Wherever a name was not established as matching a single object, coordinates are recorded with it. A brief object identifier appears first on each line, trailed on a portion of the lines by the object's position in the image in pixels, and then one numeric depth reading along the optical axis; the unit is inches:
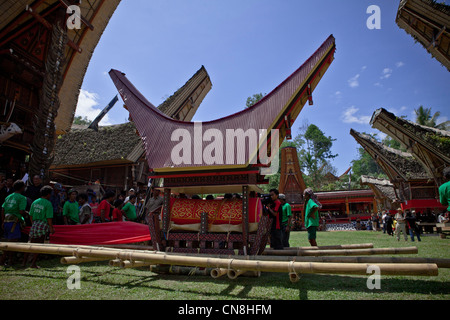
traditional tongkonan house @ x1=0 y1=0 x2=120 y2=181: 320.5
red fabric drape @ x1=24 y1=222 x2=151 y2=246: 229.3
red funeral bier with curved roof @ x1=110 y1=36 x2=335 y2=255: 185.9
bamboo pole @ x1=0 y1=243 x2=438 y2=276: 106.2
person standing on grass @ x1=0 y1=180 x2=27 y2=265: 212.8
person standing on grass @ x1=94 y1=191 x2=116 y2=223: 292.8
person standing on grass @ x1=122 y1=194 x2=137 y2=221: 308.3
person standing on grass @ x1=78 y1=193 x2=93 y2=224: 299.6
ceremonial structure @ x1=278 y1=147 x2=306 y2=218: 1041.5
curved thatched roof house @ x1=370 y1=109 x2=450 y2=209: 503.5
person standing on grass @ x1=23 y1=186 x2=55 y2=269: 211.7
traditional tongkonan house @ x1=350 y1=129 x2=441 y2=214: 652.1
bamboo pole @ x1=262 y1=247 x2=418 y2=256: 168.4
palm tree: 1157.7
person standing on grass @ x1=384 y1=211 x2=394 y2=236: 594.5
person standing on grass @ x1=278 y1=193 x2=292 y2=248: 250.2
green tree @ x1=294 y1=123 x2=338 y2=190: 1631.8
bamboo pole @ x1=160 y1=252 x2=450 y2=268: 129.0
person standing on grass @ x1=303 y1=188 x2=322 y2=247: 233.4
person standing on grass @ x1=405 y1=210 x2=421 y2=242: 431.3
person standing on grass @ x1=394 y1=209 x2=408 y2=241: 430.6
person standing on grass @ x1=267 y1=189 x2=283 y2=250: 241.8
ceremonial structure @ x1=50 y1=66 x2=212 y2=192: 596.7
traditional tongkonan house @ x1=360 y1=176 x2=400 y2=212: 840.7
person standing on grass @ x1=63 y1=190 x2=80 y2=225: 269.0
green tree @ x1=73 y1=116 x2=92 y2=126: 1512.8
